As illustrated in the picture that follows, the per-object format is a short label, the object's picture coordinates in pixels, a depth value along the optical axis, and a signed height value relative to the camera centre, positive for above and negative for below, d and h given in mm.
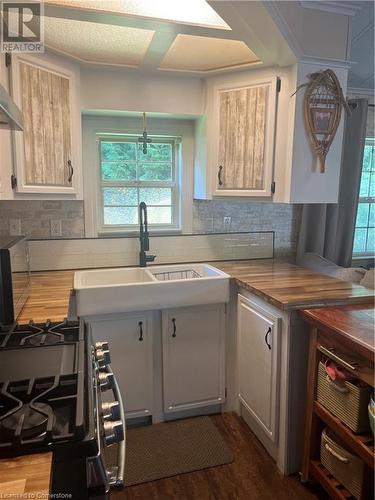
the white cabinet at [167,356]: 2209 -1021
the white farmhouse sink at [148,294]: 2068 -583
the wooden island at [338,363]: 1392 -680
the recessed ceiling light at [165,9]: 1505 +816
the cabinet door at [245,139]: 2281 +388
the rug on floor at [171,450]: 1980 -1500
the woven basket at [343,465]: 1499 -1168
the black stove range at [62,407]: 832 -559
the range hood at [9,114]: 1134 +290
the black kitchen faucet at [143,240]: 2555 -312
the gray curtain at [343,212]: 2855 -106
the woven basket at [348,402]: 1435 -856
